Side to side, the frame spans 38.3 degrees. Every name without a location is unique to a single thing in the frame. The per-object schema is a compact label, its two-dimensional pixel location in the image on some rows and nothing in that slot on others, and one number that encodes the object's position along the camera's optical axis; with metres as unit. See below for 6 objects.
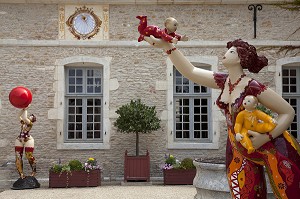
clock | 9.56
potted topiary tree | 8.76
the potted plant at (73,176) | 8.59
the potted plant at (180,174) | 8.80
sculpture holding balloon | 8.20
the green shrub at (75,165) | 8.63
